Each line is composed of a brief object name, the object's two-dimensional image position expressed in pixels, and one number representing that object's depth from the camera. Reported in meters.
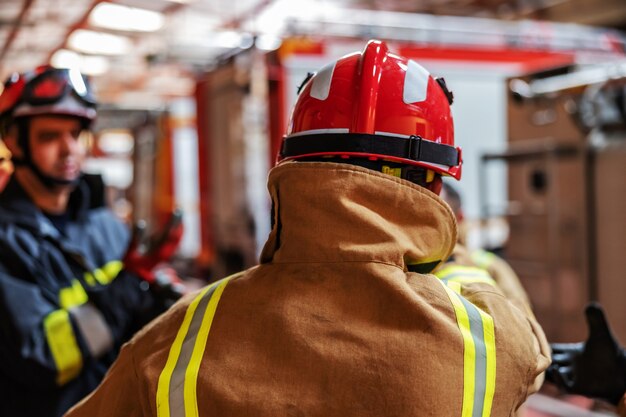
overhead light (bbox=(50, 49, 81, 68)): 8.14
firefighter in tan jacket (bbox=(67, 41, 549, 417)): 1.02
